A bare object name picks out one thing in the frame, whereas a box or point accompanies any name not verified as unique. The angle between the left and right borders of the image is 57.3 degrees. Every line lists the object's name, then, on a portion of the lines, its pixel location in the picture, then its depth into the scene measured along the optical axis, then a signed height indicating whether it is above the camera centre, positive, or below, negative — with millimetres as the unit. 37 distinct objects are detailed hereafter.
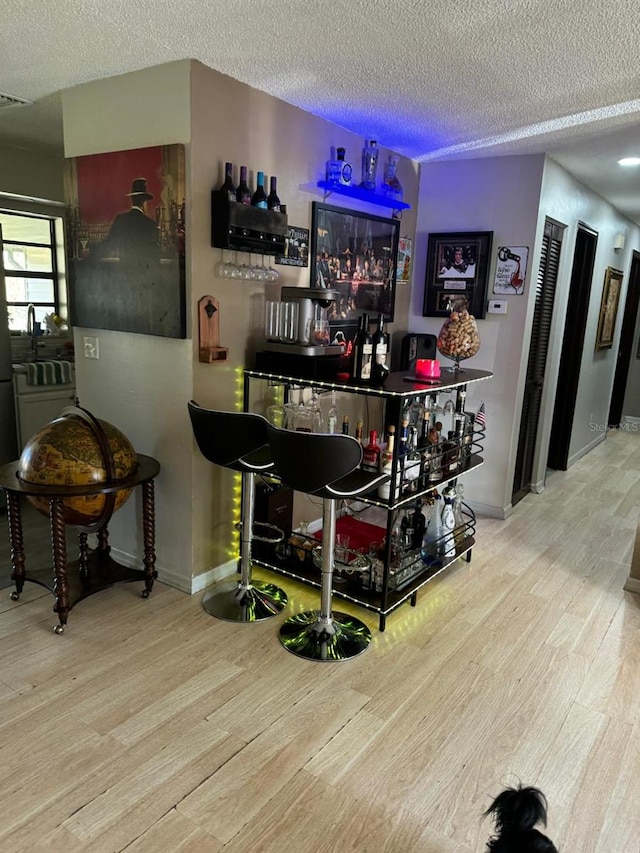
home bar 1883 -1216
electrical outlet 3146 -279
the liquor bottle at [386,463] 2691 -706
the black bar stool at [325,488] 2223 -740
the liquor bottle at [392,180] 3781 +808
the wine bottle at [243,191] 2729 +502
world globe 2518 -717
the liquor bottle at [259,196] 2791 +496
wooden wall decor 2740 -147
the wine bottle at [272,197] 2865 +504
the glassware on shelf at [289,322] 2904 -91
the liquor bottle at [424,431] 2930 -599
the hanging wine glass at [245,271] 2862 +143
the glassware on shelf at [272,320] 2969 -89
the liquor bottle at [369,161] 3543 +862
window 4891 +230
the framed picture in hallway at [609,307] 5684 +102
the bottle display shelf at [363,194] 3291 +656
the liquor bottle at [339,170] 3242 +735
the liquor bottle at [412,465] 2691 -728
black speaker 4172 -266
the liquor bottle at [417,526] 3158 -1150
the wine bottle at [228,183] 2666 +524
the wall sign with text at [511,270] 3893 +284
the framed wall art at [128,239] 2670 +268
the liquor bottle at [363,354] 2576 -205
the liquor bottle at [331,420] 2941 -567
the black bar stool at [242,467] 2531 -741
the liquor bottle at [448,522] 3203 -1142
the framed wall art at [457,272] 4043 +268
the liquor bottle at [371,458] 2742 -697
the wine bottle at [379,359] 2604 -226
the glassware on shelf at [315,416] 3061 -572
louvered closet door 4164 -291
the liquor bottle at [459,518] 3307 -1173
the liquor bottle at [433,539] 3123 -1212
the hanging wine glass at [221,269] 2789 +144
